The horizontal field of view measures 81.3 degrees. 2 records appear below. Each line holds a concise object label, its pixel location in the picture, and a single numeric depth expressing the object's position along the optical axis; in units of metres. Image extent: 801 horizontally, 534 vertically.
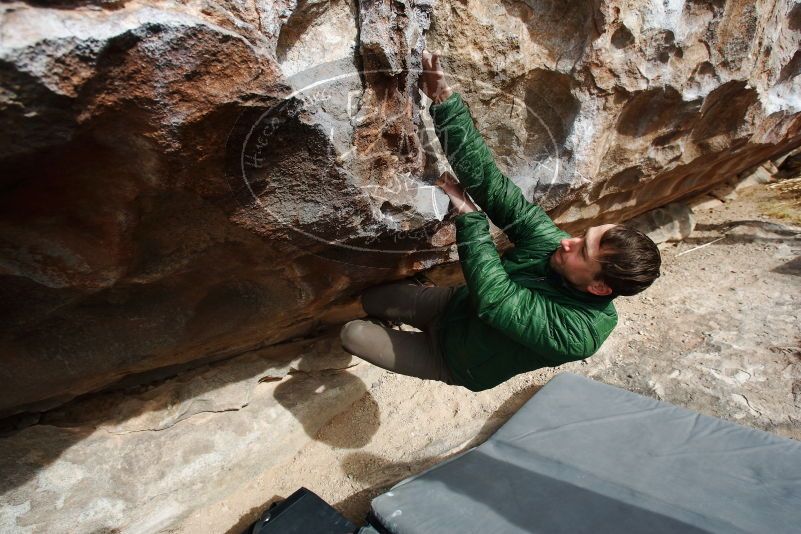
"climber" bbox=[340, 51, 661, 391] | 1.49
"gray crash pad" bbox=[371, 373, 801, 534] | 1.83
